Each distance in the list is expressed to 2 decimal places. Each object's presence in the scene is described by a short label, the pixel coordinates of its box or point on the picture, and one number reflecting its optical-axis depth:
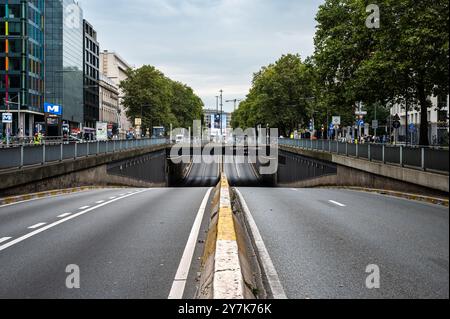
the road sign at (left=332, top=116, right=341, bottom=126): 47.31
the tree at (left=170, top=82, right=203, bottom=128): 144.62
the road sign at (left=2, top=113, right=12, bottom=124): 39.46
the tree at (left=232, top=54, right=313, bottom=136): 83.56
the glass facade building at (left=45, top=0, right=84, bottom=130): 89.62
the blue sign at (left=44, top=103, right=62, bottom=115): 84.56
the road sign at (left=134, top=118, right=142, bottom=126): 87.75
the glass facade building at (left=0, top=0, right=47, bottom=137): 78.44
